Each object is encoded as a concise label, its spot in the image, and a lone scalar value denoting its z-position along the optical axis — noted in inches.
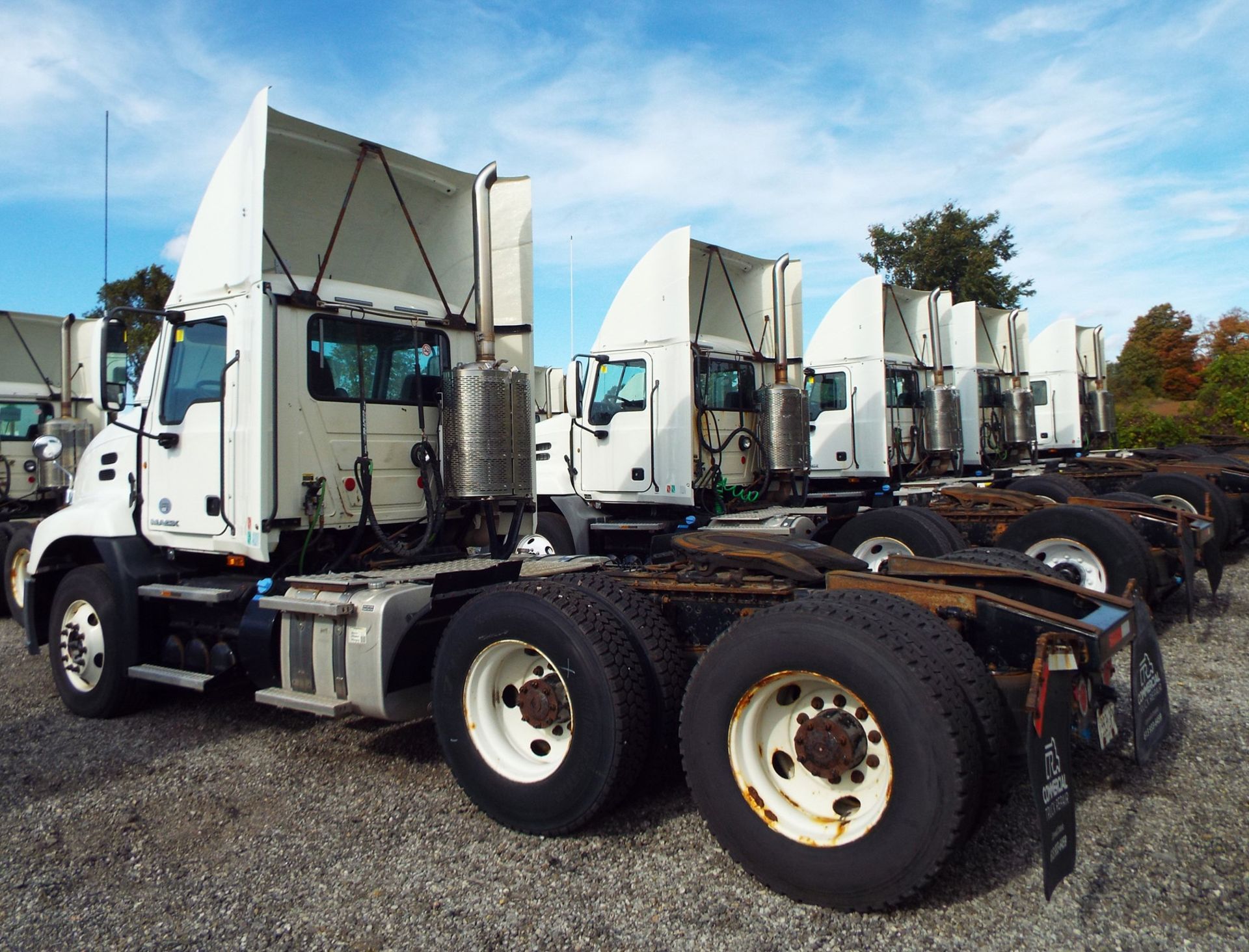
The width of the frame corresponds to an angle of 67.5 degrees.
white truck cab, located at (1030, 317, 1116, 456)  700.7
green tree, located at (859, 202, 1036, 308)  1189.1
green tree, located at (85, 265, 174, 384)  927.0
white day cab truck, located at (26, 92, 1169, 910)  122.3
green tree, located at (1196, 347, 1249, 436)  820.6
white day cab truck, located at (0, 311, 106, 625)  430.3
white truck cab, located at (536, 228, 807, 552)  362.3
